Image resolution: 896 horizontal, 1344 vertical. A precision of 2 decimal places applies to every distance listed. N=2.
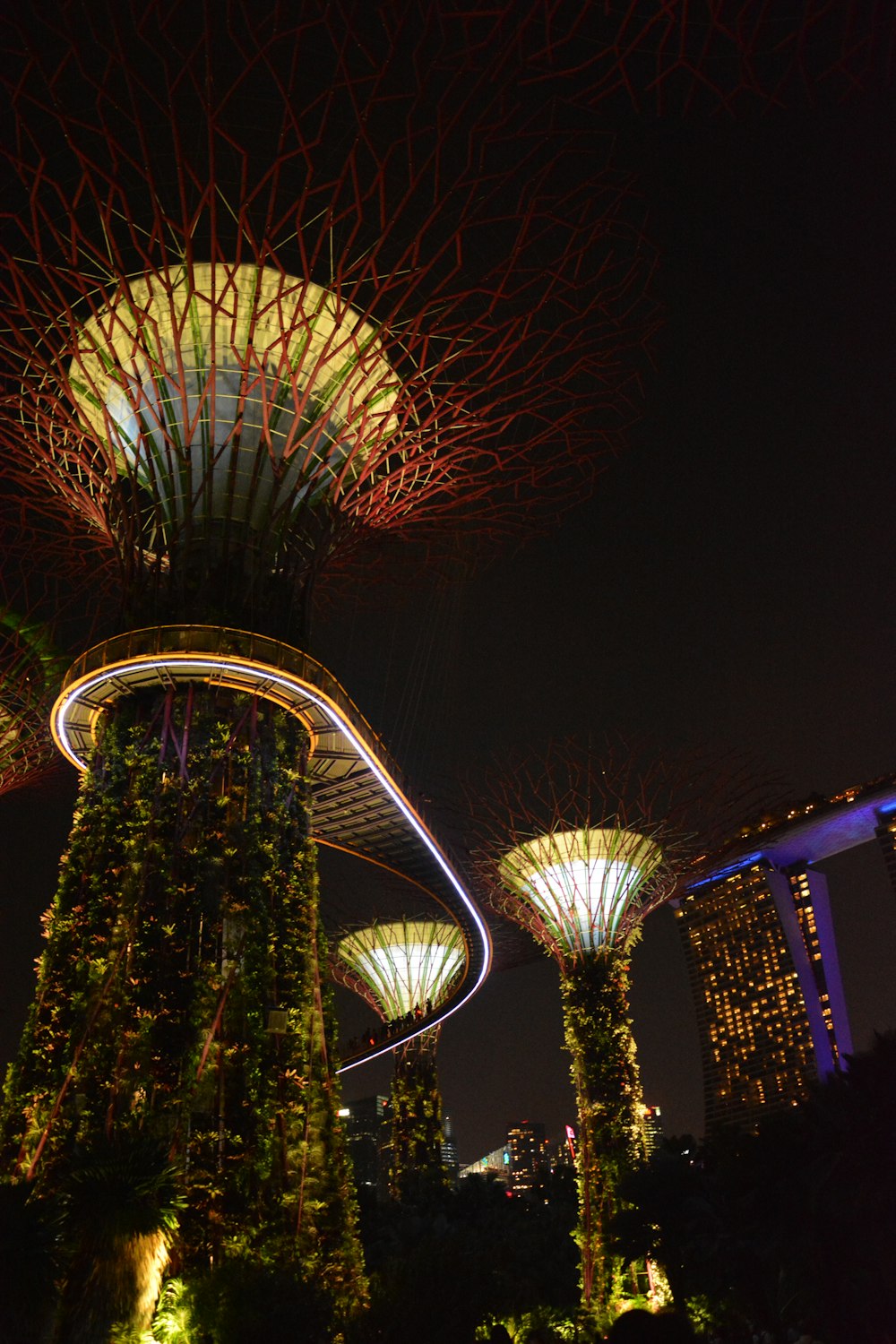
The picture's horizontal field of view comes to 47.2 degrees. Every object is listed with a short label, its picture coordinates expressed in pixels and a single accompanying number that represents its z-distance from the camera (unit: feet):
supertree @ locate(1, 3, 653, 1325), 48.57
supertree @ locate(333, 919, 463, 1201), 151.74
